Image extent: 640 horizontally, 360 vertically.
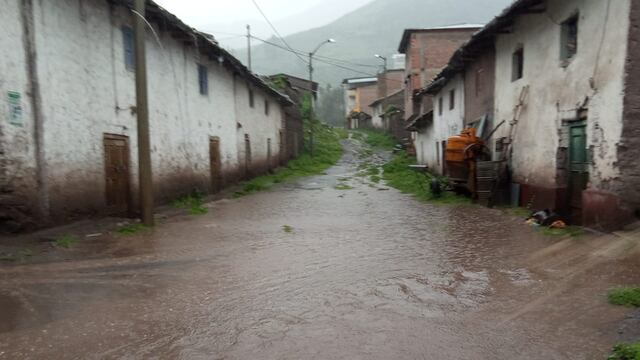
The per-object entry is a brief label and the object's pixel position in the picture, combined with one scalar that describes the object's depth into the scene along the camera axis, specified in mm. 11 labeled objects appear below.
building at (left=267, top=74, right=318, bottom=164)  32875
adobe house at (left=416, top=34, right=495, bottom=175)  14922
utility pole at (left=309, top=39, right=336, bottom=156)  36547
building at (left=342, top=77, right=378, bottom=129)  61781
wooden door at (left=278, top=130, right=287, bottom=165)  30252
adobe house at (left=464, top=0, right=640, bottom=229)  8016
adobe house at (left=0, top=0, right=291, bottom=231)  7852
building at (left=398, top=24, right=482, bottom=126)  31312
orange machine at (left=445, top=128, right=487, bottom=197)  13859
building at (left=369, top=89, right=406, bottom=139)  45344
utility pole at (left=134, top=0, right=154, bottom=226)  9602
